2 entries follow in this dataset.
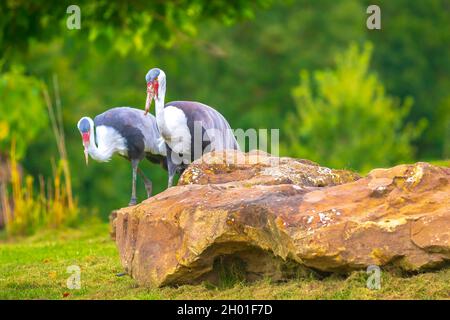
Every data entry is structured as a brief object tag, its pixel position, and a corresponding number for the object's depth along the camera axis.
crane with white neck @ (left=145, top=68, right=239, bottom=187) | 10.74
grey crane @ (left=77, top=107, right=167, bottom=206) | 12.02
